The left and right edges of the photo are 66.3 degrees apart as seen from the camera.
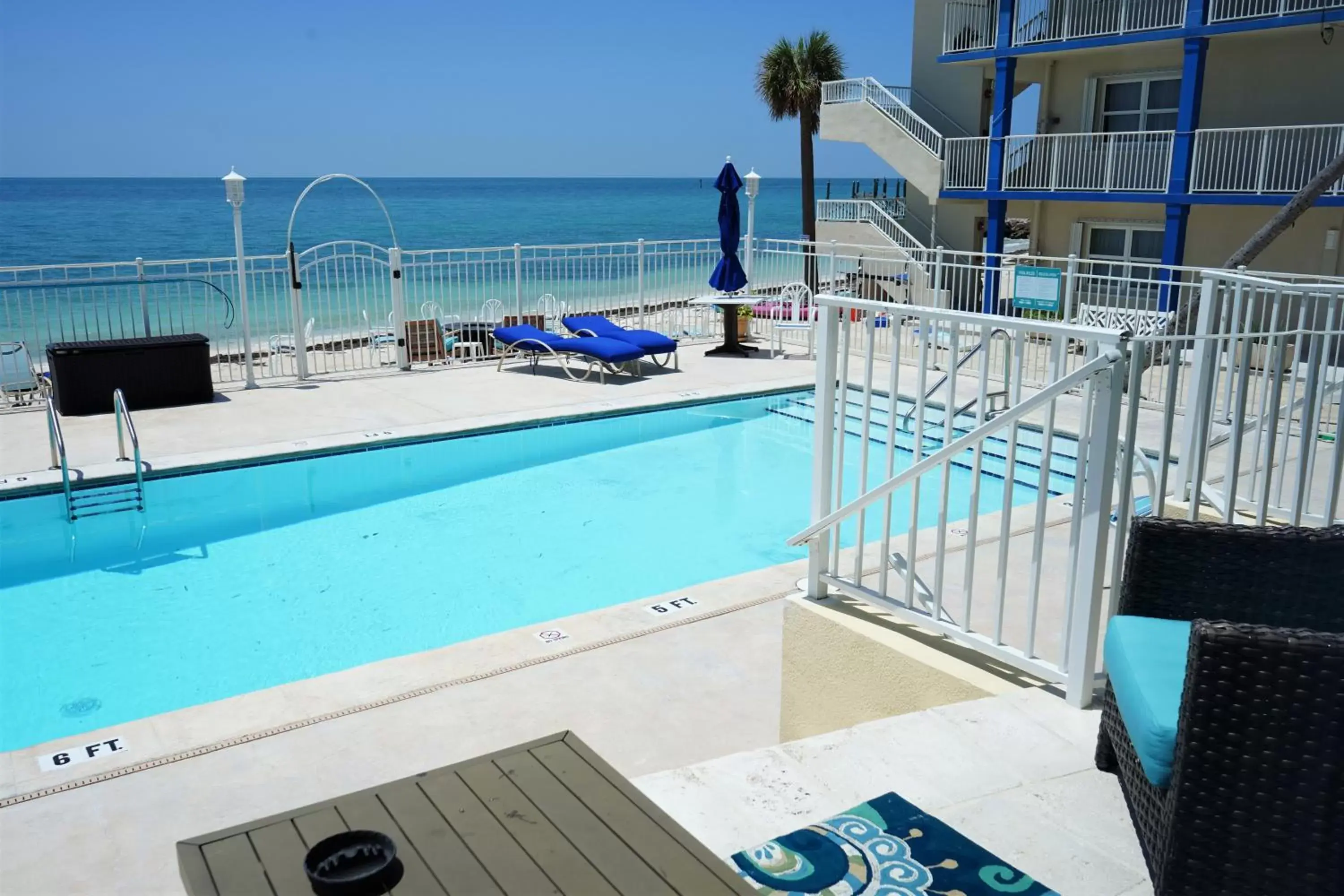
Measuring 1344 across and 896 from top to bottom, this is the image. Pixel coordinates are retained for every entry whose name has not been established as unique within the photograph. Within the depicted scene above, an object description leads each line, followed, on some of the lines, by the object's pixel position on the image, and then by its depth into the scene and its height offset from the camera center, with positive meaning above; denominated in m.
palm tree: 27.12 +4.10
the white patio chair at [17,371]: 10.26 -1.35
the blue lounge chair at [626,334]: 12.45 -1.23
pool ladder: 7.73 -1.99
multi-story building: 15.66 +1.89
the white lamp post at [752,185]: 14.02 +0.65
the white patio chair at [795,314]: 13.93 -1.09
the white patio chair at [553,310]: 14.83 -1.19
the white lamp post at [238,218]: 10.72 +0.17
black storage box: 9.98 -1.36
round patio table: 13.82 -1.34
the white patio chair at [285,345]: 12.04 -1.34
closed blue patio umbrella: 13.91 -0.07
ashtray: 1.80 -1.11
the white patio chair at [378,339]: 13.09 -1.41
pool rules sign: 10.75 -0.57
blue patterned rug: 2.57 -1.60
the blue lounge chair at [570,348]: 12.02 -1.33
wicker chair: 2.10 -1.11
